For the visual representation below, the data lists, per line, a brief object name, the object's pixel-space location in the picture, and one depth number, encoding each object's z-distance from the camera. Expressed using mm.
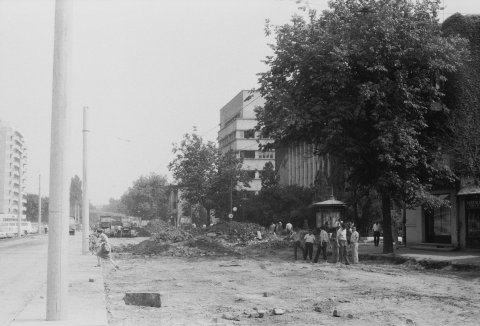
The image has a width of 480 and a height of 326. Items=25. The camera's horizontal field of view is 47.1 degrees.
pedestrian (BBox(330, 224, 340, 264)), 26716
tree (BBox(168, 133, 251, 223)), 66750
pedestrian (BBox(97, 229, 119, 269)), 22167
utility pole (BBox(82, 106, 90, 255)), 31547
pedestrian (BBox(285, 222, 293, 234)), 50400
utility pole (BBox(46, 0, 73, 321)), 9383
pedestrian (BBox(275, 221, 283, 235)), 58900
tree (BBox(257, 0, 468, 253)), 27109
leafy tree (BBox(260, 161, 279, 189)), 71438
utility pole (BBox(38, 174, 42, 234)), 78812
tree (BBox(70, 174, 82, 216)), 178500
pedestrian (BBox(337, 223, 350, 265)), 25938
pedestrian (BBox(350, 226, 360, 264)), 25602
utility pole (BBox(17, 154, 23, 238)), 74800
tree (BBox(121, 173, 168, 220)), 112312
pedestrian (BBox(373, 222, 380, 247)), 36656
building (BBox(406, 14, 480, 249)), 29312
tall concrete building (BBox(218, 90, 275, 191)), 98438
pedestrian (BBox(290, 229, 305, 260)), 29203
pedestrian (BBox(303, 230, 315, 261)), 27719
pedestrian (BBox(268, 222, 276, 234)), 54188
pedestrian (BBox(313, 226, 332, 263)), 26886
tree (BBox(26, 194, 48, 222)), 156588
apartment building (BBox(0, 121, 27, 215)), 142125
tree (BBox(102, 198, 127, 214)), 176512
